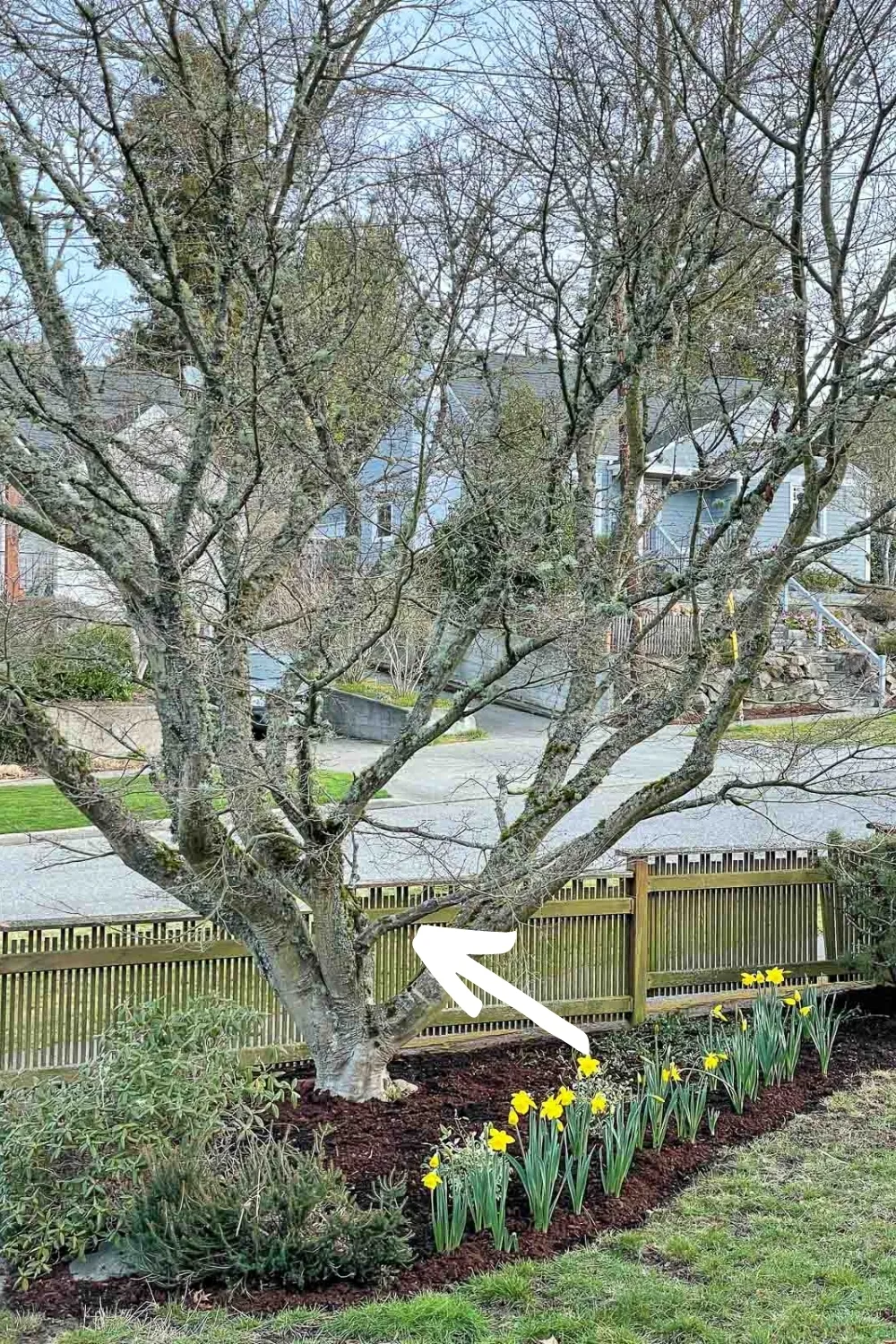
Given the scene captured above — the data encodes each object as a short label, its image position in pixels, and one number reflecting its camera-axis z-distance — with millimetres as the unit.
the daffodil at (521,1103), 4121
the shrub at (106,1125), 3795
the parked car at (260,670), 12667
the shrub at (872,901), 6359
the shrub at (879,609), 22719
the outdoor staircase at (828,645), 20705
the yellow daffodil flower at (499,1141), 3875
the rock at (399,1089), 5055
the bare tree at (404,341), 4086
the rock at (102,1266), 3715
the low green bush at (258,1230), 3598
